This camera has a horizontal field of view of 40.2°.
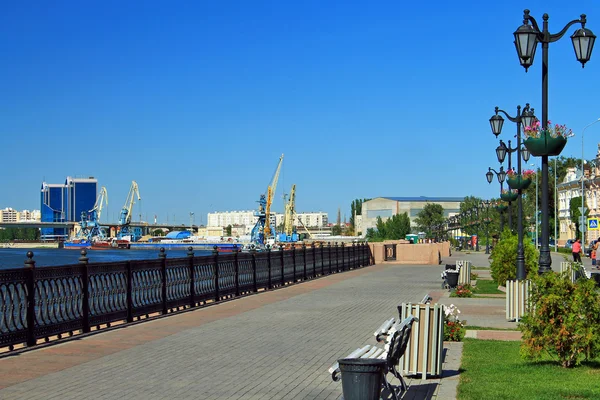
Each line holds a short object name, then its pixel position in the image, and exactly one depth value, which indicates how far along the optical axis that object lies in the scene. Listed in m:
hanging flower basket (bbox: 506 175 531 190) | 25.16
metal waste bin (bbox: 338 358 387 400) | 6.57
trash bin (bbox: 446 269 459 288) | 26.17
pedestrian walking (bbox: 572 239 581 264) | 40.00
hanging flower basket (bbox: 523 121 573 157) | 13.30
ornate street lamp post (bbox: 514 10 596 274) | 13.23
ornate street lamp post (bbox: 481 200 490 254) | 62.77
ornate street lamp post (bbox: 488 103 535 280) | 22.31
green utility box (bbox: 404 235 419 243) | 97.30
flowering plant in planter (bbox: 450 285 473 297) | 23.00
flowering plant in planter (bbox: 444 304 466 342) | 12.80
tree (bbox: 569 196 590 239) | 75.31
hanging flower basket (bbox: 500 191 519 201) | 29.80
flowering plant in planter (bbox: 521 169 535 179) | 26.27
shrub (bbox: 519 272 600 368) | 9.48
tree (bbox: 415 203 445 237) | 147.80
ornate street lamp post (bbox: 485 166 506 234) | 33.19
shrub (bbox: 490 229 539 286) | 24.53
